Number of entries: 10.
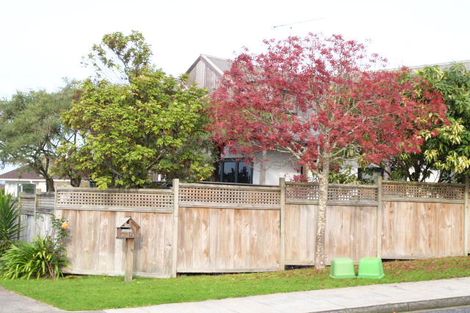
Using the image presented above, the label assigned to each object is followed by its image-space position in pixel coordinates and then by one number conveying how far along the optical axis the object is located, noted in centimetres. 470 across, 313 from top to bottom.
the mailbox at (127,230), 1250
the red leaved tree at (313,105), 1274
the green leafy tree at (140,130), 1340
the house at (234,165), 2147
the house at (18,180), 4311
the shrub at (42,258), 1323
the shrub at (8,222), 1602
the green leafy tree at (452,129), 1455
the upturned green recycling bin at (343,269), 1261
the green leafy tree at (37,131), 2191
